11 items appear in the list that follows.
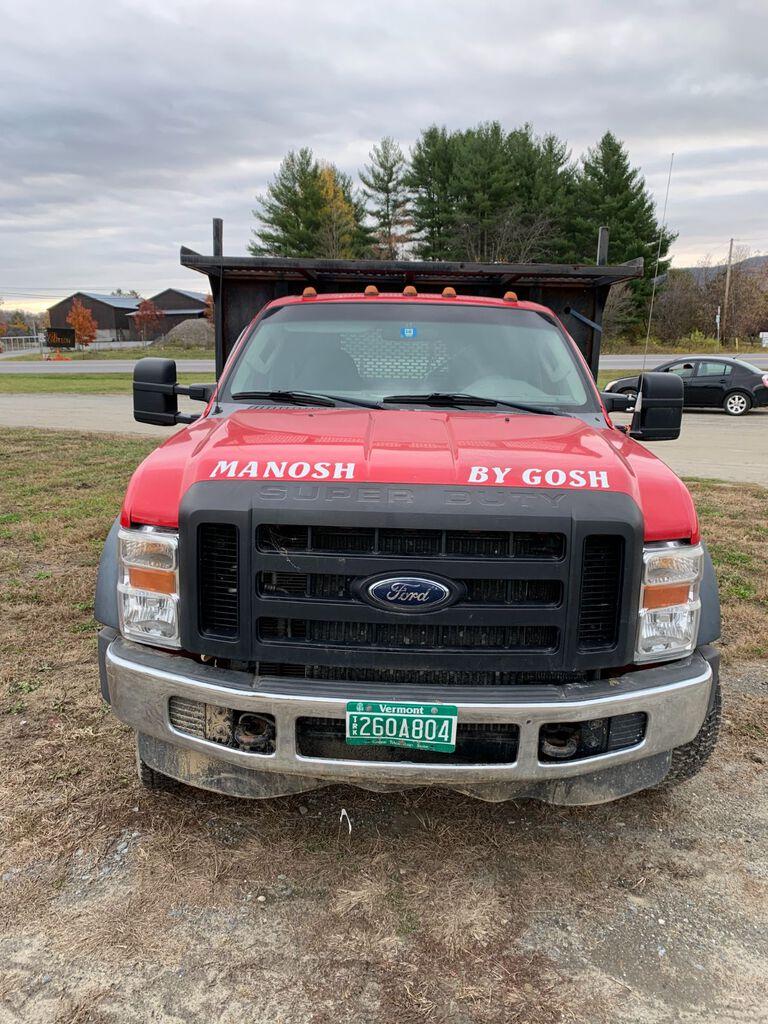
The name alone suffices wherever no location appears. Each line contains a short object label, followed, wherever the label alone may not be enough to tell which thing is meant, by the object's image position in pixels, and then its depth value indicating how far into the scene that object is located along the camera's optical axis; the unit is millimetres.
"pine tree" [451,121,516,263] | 43656
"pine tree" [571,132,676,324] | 41469
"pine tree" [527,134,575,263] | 43469
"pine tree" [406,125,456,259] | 45875
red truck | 2365
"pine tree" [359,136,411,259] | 49312
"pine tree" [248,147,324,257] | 47031
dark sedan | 17578
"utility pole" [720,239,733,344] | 45297
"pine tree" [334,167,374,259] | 48062
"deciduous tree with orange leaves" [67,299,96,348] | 72625
